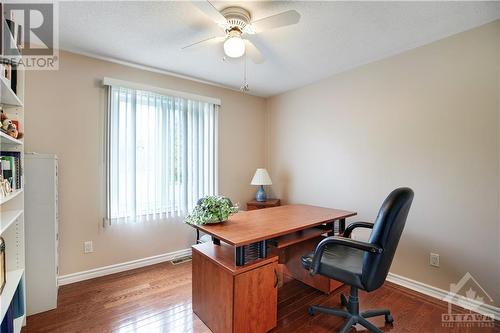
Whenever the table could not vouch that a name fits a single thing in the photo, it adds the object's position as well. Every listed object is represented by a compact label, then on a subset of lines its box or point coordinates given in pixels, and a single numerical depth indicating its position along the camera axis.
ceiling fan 1.57
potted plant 1.88
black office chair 1.49
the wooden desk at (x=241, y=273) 1.59
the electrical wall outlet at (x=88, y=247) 2.55
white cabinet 1.95
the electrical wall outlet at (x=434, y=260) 2.24
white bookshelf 1.62
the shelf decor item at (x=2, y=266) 1.39
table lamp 3.55
